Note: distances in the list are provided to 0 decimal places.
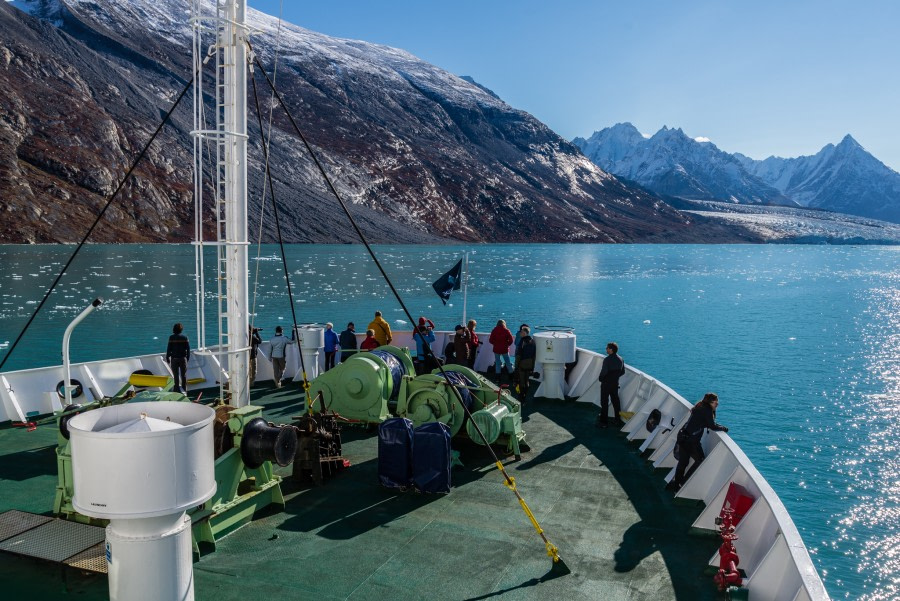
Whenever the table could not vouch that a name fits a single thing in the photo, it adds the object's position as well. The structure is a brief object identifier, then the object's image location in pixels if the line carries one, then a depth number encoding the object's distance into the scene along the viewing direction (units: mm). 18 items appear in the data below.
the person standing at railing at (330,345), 16484
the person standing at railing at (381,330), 16078
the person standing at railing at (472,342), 16203
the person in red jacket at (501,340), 16234
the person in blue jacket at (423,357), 15609
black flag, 16625
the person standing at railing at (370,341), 16047
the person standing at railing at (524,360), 14930
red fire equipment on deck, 6959
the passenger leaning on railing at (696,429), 9438
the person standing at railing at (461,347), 15867
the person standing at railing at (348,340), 16953
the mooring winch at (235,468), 7922
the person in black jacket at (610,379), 12953
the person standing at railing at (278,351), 15734
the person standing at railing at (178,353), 13797
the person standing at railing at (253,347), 15869
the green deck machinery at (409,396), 11203
